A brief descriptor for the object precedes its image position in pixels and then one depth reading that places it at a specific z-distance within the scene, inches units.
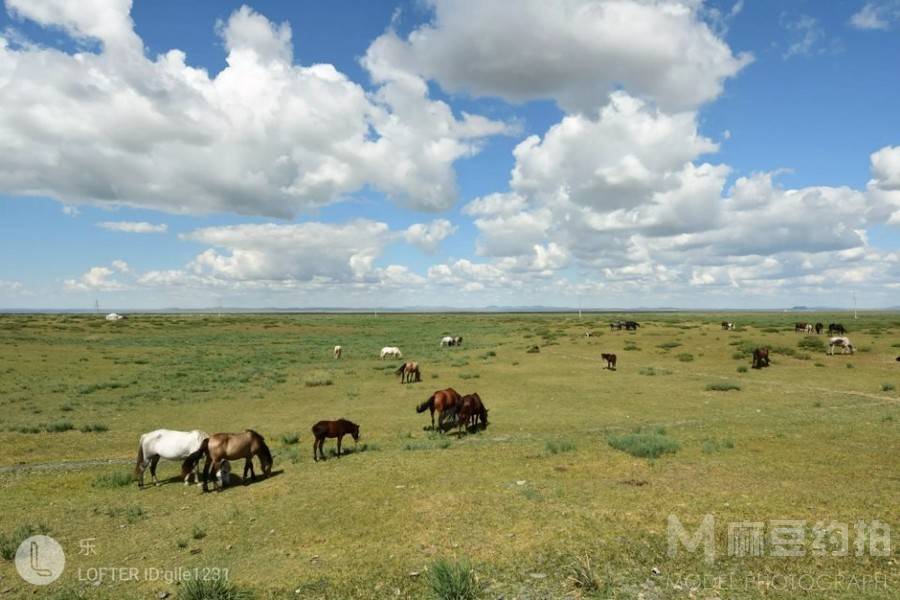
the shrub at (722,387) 1050.1
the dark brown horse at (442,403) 735.7
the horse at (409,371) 1247.2
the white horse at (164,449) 520.7
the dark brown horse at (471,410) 716.7
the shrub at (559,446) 565.0
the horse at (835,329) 2193.7
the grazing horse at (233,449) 494.3
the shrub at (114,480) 522.4
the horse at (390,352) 1815.9
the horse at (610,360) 1412.4
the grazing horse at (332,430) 585.9
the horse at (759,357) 1365.7
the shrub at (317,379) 1240.2
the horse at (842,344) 1585.9
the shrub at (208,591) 285.6
